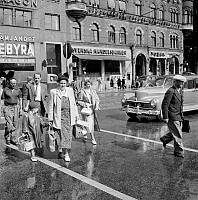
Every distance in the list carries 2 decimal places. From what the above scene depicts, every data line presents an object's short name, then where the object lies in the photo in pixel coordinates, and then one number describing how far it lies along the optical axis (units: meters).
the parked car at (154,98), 12.72
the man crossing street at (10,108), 9.02
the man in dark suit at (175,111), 7.39
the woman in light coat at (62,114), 7.02
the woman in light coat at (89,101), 8.98
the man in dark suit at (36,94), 8.09
